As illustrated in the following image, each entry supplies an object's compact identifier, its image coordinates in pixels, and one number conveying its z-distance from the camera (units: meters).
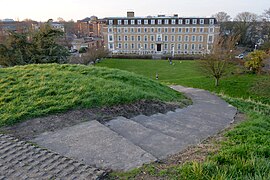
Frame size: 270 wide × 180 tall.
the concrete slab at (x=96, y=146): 4.24
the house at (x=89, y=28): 99.52
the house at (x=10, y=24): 73.19
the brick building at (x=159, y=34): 58.03
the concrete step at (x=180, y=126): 5.93
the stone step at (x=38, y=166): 3.72
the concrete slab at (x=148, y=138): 4.86
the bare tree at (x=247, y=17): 61.84
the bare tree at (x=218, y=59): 22.31
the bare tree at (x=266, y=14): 54.22
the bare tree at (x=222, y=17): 70.06
